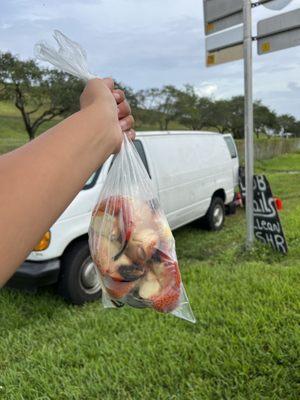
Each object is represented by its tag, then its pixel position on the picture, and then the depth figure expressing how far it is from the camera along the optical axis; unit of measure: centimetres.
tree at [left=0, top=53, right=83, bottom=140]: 2096
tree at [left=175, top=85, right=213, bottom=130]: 3935
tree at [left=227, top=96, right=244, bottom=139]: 4669
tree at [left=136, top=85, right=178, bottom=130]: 3378
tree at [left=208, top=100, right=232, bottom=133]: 4544
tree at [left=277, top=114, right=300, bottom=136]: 6536
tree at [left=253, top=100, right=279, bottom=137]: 5466
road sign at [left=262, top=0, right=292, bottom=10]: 445
